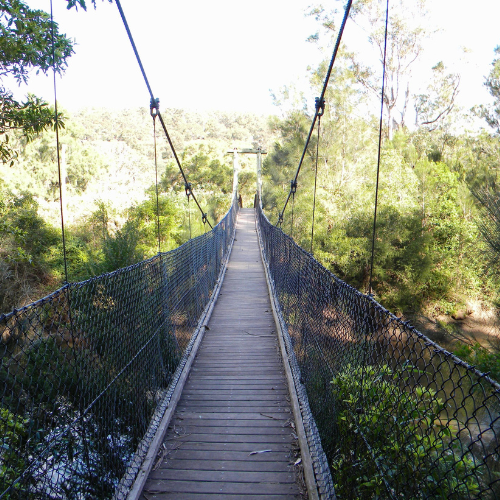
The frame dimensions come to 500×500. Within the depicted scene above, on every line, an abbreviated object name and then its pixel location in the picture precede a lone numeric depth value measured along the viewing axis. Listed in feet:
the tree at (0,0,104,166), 13.93
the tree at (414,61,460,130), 59.93
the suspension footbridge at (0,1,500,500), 5.69
